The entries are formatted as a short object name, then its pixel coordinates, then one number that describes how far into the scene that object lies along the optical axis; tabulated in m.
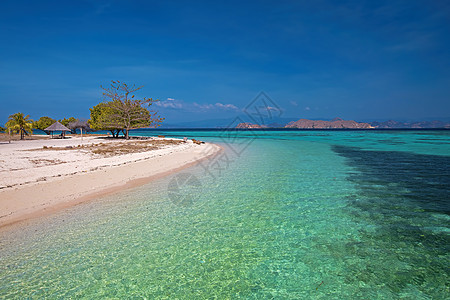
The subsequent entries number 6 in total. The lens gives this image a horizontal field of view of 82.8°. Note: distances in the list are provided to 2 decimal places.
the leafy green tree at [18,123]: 48.62
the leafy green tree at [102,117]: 47.22
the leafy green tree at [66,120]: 72.62
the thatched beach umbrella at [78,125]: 60.66
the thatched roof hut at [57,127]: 48.00
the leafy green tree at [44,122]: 65.75
